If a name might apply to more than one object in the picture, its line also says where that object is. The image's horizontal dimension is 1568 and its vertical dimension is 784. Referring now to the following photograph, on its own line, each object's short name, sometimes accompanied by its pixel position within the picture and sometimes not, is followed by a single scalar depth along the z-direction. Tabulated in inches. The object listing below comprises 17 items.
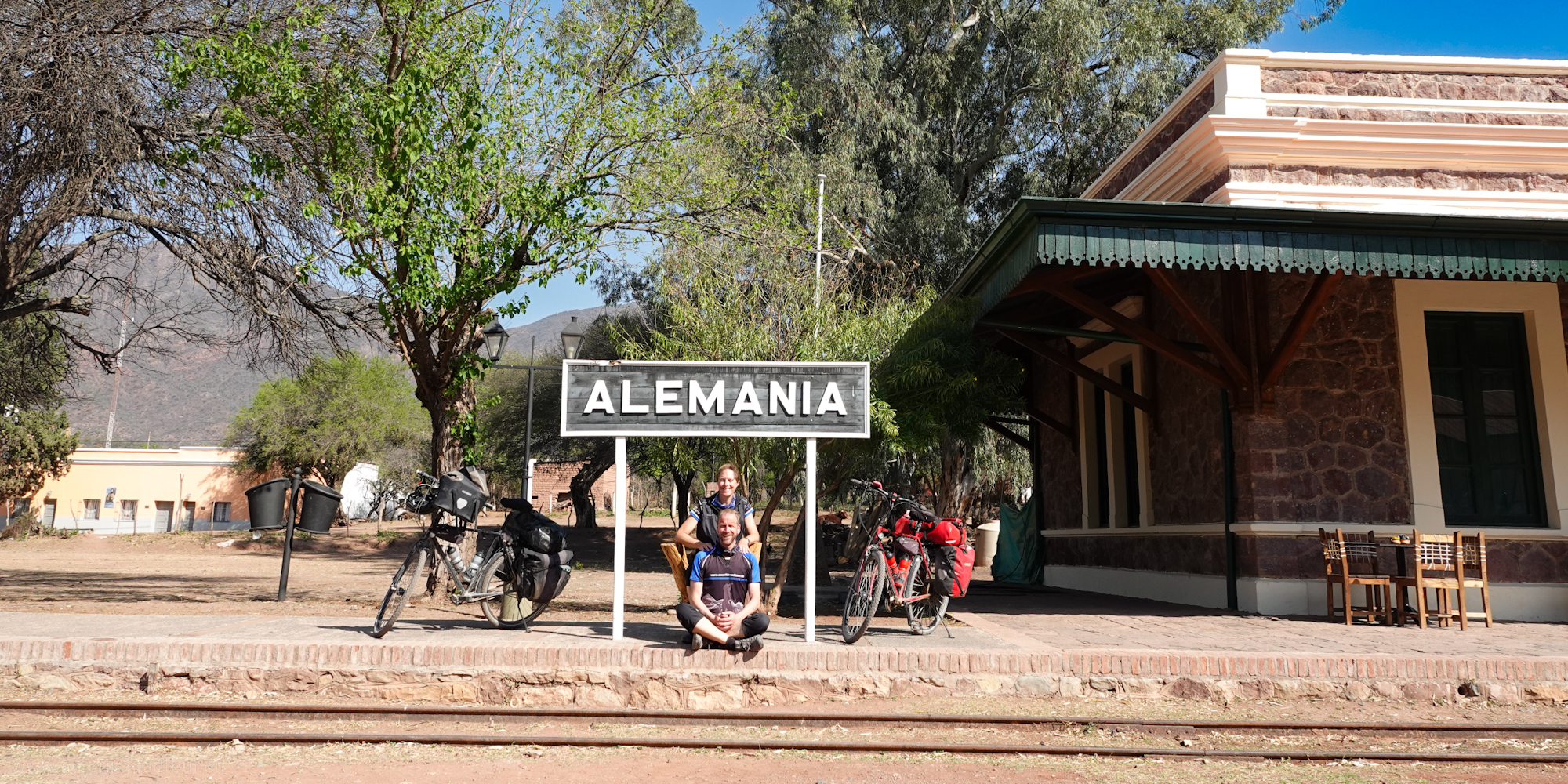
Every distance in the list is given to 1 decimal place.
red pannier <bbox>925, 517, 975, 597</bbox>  324.8
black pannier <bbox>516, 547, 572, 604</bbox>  322.3
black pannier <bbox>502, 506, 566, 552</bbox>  324.5
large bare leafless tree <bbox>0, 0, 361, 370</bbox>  422.9
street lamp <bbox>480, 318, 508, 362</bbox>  475.2
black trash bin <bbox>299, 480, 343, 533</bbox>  419.2
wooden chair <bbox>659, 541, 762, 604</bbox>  297.4
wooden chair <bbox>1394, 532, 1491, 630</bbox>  353.4
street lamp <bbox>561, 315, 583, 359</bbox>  516.1
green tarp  666.8
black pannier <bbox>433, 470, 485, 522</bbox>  328.5
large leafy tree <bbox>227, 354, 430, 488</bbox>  1601.9
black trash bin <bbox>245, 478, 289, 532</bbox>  437.1
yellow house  1871.3
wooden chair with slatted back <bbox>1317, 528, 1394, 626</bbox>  360.5
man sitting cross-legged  271.1
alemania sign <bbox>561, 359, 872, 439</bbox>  304.0
